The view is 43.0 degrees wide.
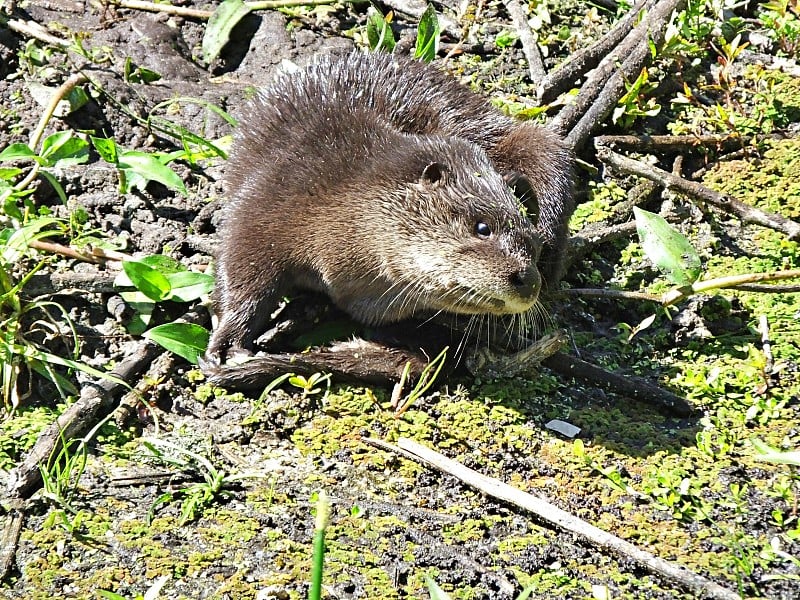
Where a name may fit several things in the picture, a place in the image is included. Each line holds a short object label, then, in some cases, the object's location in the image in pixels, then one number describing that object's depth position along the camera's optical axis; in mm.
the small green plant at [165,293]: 3912
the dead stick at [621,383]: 3801
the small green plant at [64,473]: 3266
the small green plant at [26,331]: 3703
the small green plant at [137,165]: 4430
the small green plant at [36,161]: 4242
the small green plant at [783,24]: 5499
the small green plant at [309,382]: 3773
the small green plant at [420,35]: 5297
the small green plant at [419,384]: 3777
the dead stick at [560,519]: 2908
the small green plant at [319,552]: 1666
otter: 3756
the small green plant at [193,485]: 3270
